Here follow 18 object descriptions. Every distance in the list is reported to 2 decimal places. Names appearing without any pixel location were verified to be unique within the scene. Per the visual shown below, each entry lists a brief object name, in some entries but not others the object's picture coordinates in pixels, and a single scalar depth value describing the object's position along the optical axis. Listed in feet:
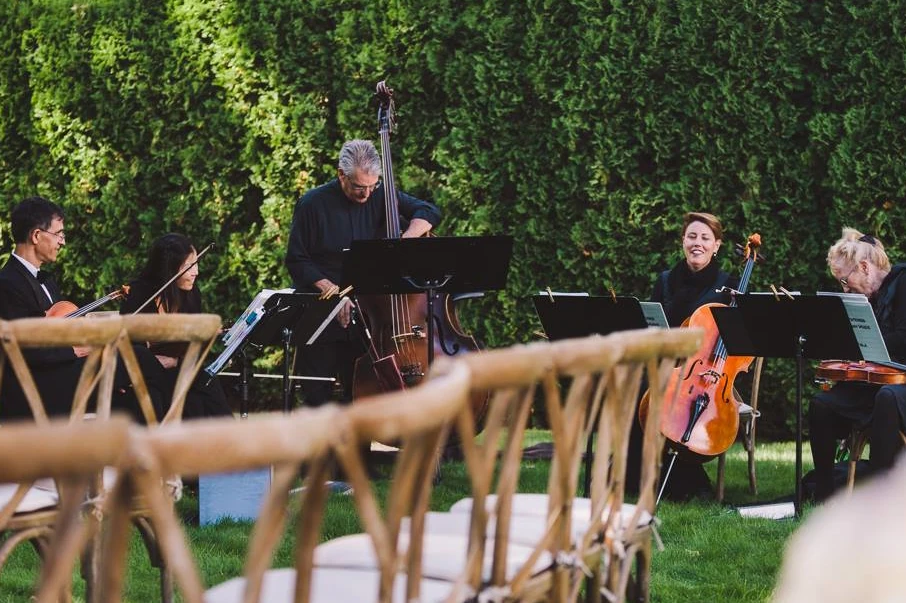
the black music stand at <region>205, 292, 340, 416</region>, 34.86
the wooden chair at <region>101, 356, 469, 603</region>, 7.41
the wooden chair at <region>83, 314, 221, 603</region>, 18.28
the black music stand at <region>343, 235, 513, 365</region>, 35.55
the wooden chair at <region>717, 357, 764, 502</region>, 39.09
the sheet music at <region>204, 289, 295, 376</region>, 33.99
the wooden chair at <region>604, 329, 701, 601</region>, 15.83
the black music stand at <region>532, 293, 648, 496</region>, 34.47
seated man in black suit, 32.50
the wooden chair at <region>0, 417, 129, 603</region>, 6.86
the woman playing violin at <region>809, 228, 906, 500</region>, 35.99
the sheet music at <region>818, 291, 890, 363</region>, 32.78
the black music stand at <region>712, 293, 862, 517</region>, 33.42
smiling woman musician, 40.16
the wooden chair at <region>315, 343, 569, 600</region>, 11.69
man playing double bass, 42.96
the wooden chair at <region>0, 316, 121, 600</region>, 17.20
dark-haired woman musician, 39.60
